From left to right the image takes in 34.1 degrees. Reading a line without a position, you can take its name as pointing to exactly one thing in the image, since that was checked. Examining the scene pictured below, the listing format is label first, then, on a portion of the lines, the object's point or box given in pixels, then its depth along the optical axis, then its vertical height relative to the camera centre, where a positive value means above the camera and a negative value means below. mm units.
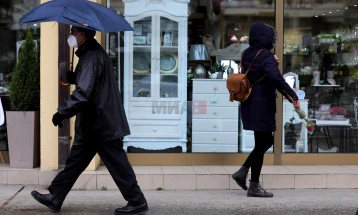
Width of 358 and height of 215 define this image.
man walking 4980 -281
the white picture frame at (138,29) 7488 +840
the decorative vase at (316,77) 7754 +239
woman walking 5855 -12
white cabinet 7465 +290
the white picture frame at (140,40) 7504 +700
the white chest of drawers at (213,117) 7488 -289
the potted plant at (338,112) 7723 -224
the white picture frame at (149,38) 7520 +715
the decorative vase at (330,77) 7789 +241
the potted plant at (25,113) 6719 -217
